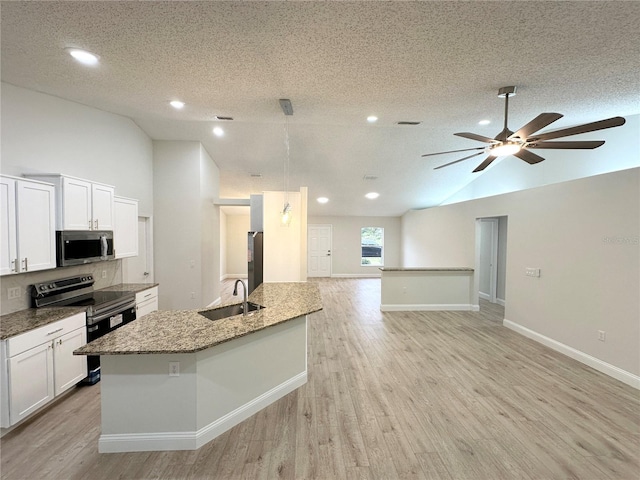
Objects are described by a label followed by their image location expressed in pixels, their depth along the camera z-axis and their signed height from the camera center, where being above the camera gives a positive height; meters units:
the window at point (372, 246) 10.68 -0.52
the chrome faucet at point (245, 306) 2.61 -0.71
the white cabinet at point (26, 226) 2.35 +0.02
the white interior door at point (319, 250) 10.41 -0.68
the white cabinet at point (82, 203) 2.86 +0.28
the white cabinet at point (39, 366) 2.15 -1.17
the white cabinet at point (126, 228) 3.77 +0.01
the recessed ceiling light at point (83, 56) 2.15 +1.36
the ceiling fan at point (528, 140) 2.36 +0.91
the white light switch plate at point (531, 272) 4.27 -0.58
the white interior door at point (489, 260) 6.68 -0.62
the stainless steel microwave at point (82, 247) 2.87 -0.20
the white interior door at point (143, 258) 4.58 -0.49
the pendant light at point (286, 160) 3.08 +1.39
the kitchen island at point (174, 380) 2.02 -1.14
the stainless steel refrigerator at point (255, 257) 5.49 -0.52
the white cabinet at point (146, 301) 3.72 -1.00
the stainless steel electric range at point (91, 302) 2.89 -0.82
